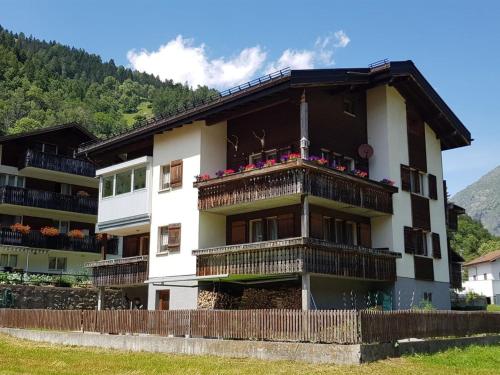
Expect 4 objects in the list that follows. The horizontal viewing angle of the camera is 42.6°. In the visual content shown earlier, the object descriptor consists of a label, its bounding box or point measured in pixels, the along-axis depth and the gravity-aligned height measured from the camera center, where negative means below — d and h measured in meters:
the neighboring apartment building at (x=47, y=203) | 45.12 +8.28
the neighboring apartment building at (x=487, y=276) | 81.12 +5.99
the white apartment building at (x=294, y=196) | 25.50 +5.46
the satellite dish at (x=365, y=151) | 29.67 +7.78
